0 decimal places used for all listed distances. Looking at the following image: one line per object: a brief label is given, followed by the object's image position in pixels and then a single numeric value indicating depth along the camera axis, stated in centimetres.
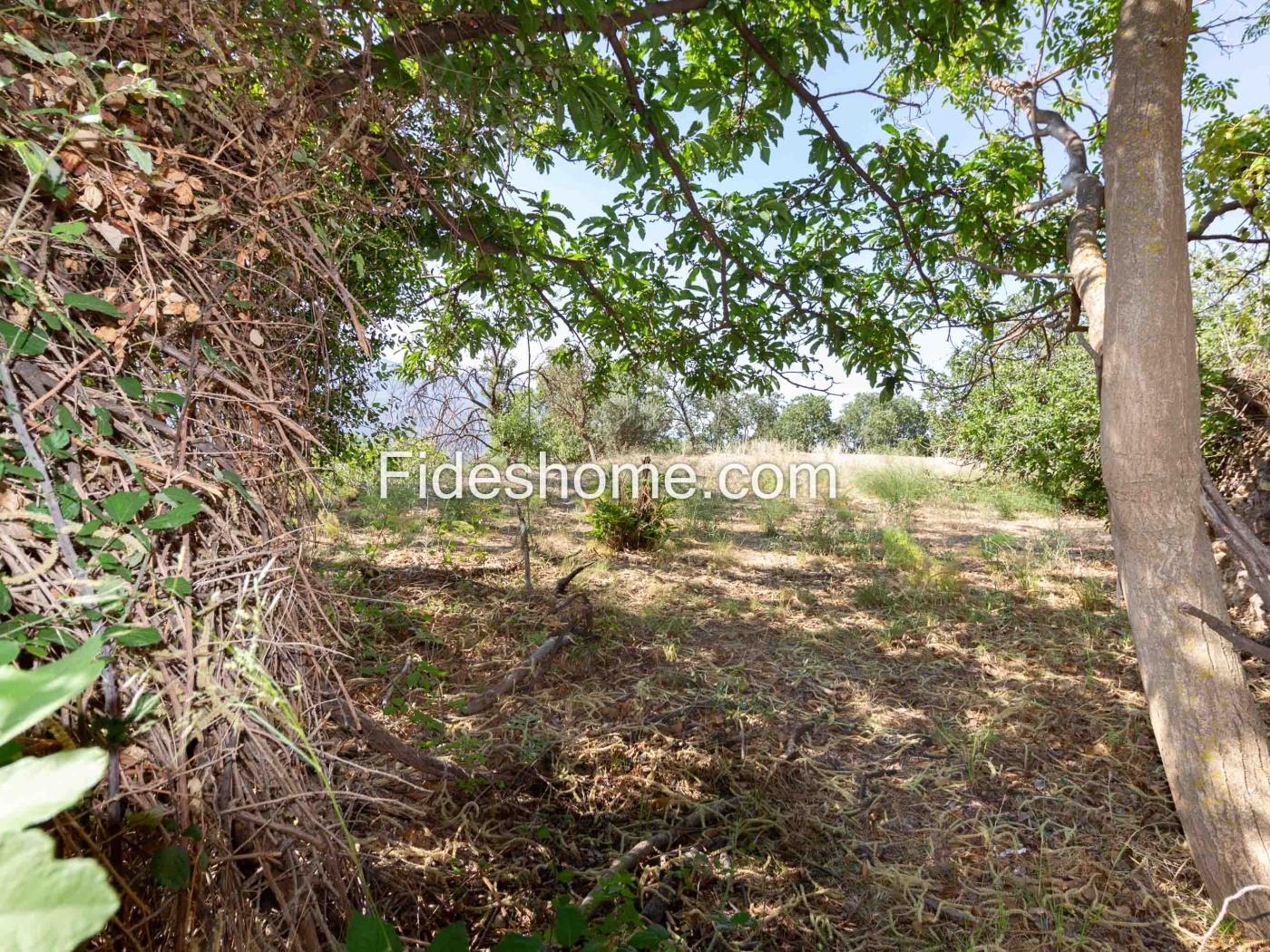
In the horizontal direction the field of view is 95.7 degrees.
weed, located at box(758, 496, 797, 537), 618
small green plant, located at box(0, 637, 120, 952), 17
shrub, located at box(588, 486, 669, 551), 519
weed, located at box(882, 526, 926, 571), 469
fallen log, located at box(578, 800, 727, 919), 142
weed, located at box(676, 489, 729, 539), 600
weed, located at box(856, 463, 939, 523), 720
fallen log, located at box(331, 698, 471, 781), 100
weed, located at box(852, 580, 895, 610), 399
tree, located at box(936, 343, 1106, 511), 641
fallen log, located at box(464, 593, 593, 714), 255
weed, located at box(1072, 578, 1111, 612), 380
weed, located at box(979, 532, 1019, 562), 500
